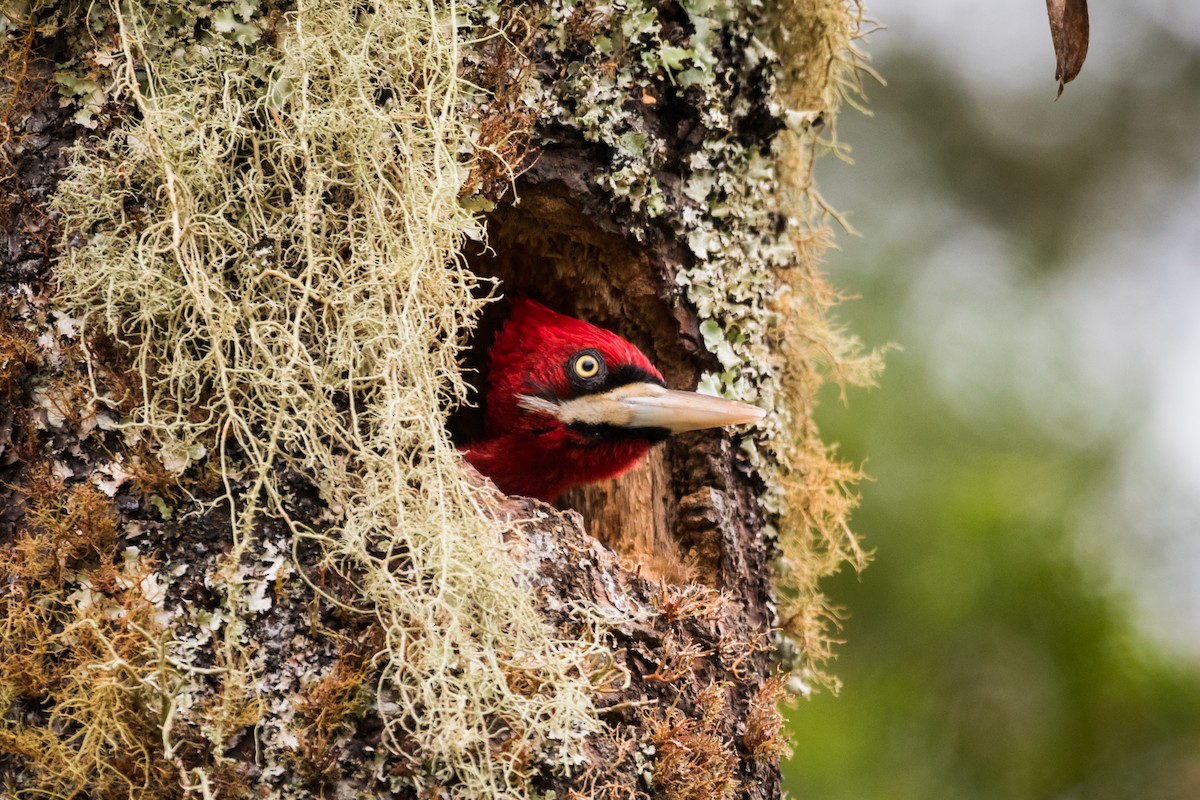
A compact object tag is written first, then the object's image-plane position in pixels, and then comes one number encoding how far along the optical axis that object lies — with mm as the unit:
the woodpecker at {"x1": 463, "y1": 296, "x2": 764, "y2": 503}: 5430
